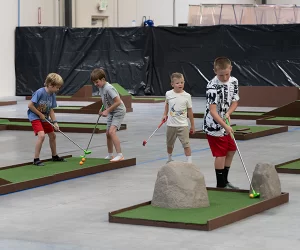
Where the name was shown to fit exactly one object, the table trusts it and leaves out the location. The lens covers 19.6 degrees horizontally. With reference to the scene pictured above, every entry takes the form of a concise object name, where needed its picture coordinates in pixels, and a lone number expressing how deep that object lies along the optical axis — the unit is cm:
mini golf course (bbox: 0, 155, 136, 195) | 937
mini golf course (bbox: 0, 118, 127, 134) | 1643
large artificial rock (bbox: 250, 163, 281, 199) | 822
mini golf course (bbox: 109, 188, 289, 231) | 717
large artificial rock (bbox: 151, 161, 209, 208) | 772
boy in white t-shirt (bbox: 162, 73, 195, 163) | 1119
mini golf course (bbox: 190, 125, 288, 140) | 1496
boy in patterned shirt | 874
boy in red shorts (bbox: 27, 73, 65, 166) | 1100
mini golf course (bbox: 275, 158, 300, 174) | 1059
